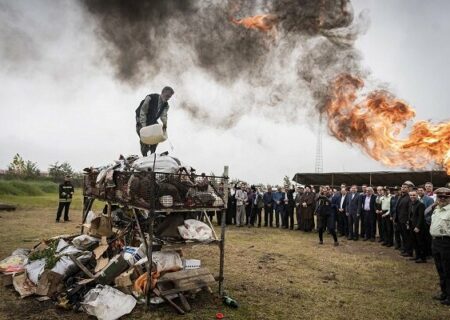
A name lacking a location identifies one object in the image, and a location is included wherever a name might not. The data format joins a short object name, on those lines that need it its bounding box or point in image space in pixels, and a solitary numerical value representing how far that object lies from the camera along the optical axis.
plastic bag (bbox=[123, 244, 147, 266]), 6.88
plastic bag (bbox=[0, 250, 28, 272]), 8.17
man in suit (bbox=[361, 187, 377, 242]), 15.31
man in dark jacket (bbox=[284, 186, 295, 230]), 19.34
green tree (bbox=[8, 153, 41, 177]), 62.72
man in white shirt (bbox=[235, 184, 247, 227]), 19.94
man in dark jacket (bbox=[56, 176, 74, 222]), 18.28
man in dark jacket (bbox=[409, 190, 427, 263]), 10.73
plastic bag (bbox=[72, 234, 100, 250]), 8.23
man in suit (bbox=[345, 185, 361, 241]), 15.62
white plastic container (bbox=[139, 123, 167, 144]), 7.05
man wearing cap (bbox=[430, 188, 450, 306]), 6.97
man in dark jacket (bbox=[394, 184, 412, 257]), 11.98
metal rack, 6.08
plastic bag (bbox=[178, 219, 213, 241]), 6.66
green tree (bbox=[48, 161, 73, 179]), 68.38
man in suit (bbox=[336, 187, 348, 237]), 16.58
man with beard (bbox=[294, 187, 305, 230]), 19.09
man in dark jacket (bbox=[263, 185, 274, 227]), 19.98
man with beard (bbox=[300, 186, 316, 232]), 18.44
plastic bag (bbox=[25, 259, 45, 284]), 7.17
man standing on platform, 8.64
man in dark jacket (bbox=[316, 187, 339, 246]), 13.80
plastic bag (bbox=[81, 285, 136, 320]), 5.74
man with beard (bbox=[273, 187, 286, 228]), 19.58
